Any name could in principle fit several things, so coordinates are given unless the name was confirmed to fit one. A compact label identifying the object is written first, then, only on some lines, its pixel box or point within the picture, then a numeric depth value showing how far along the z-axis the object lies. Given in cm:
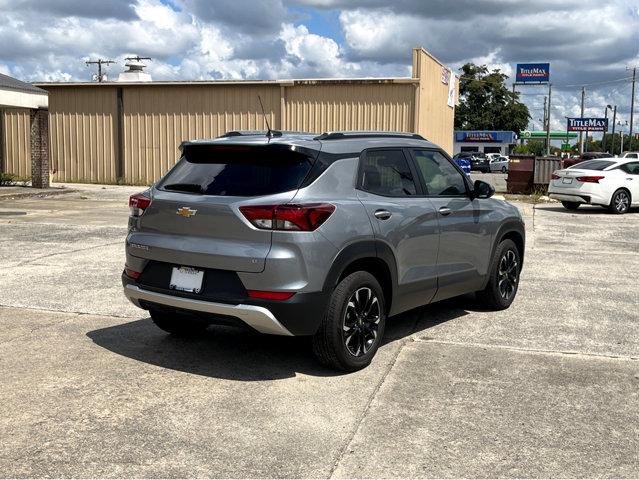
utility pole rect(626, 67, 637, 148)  8759
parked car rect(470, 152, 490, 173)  5662
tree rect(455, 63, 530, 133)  8469
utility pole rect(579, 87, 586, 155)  10438
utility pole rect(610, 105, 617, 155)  10669
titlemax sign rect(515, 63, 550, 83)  7938
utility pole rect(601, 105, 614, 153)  11608
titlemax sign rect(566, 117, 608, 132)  9142
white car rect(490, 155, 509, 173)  5800
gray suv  470
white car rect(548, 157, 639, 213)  1853
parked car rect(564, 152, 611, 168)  2943
